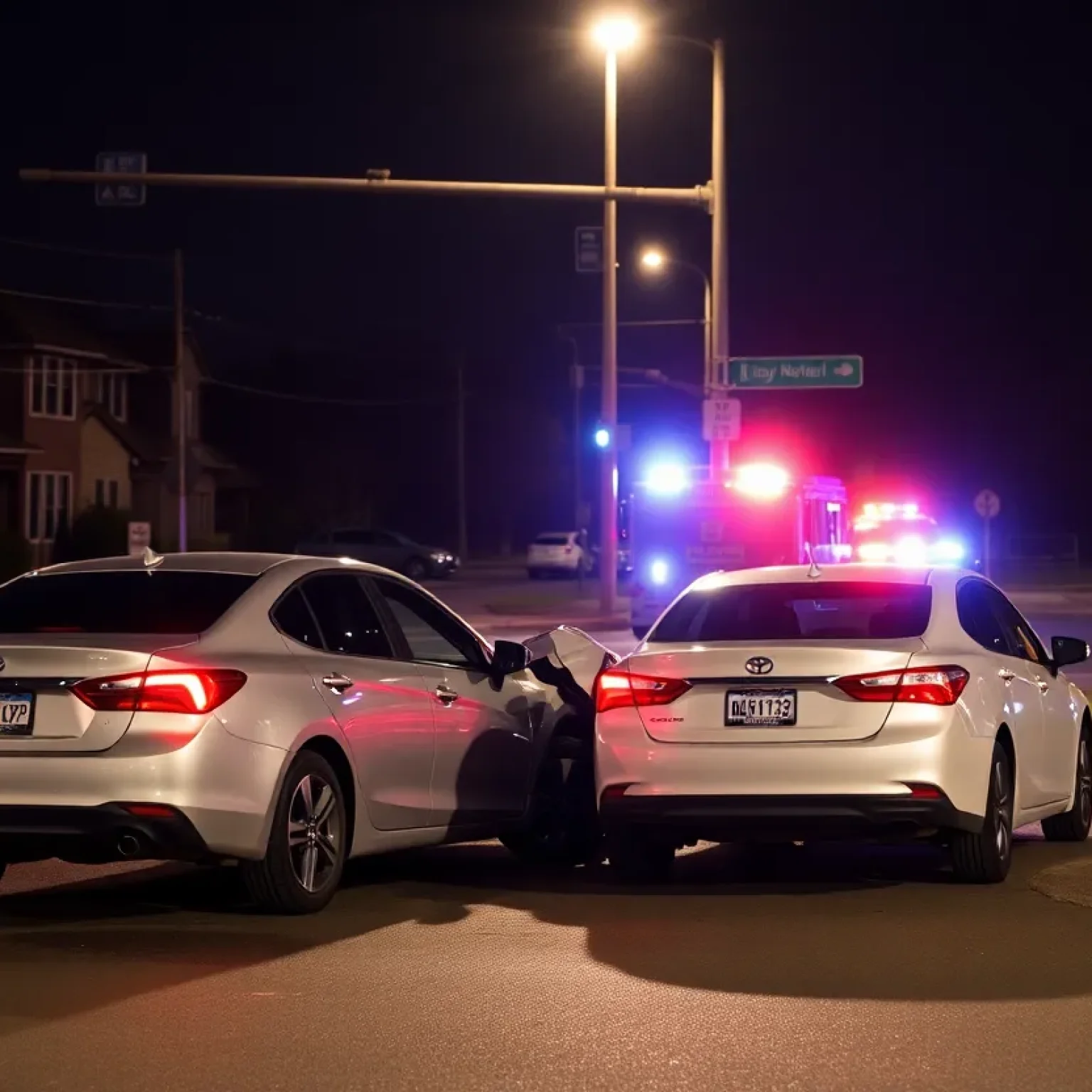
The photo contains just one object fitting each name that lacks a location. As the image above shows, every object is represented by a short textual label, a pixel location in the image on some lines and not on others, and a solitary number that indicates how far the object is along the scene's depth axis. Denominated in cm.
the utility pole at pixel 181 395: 4659
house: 6253
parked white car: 6756
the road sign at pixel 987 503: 5684
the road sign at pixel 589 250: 3631
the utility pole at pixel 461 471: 8312
